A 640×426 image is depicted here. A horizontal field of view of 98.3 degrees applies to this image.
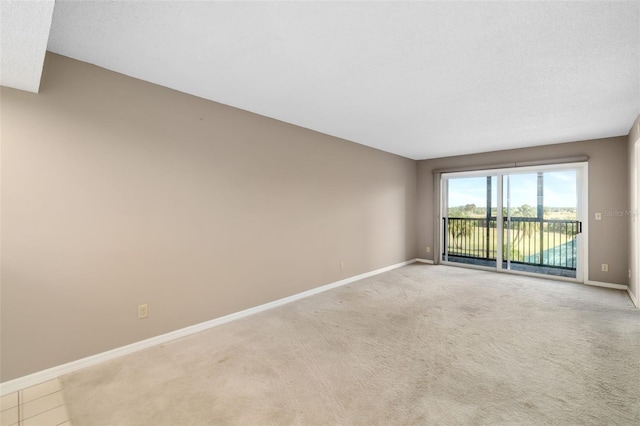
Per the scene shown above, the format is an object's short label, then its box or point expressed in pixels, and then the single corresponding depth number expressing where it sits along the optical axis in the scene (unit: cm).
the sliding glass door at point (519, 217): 482
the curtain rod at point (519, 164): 448
